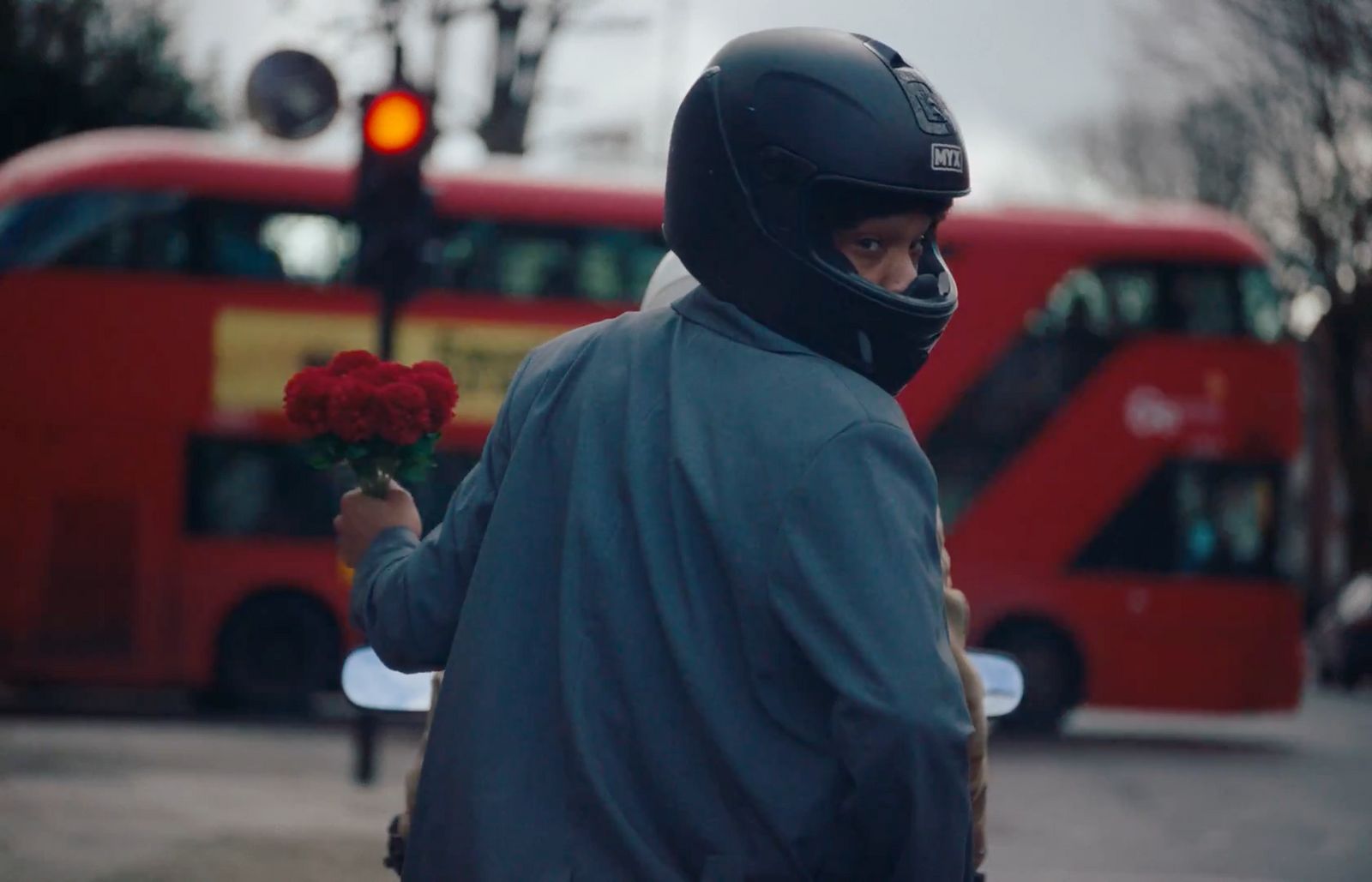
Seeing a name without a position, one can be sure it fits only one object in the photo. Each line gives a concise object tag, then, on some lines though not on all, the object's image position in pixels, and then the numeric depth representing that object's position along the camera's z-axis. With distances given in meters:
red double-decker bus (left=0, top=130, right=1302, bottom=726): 13.57
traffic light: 8.38
